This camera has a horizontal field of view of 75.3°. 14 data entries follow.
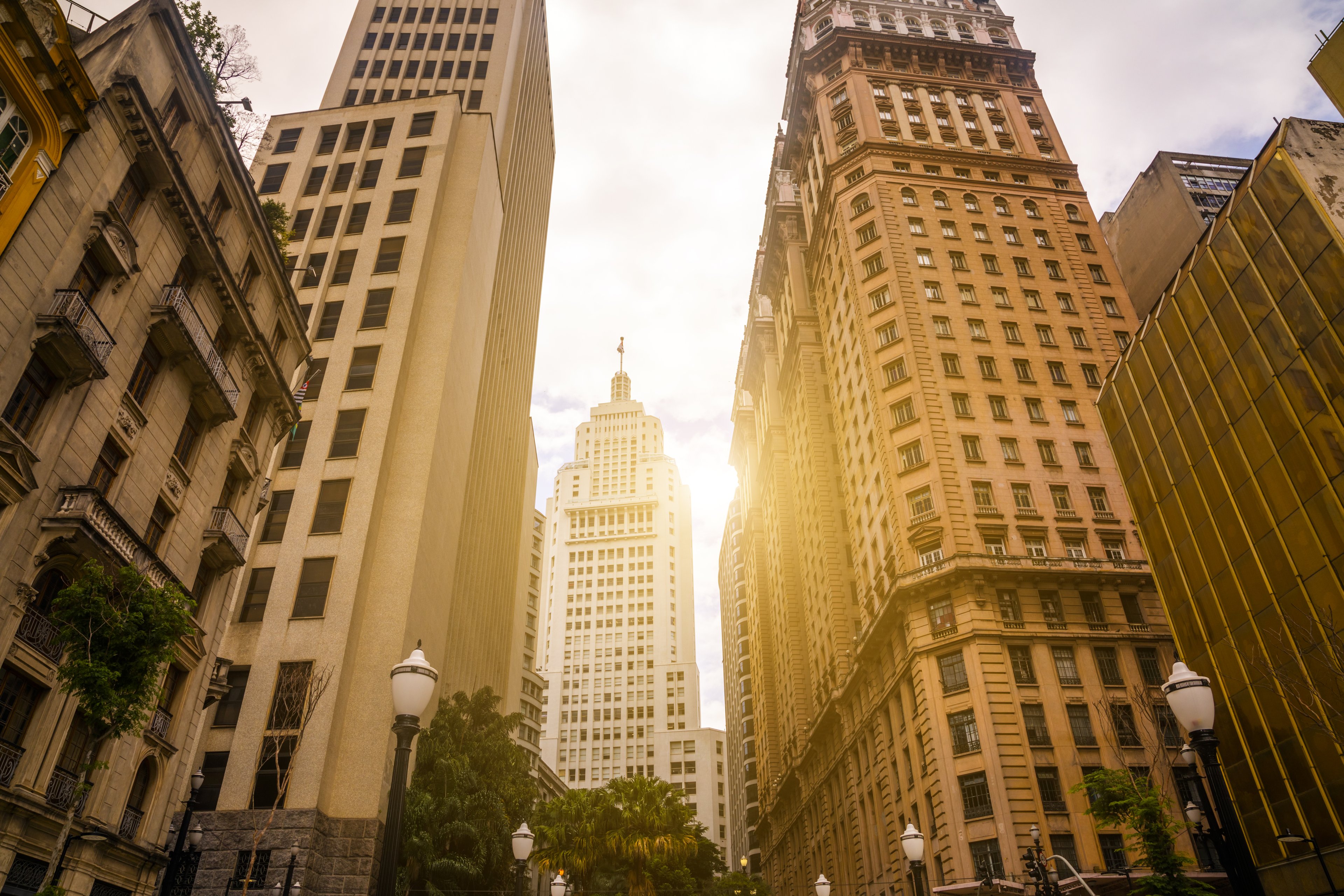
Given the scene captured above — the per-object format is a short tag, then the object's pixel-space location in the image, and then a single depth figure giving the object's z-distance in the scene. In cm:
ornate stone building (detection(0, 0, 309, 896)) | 2005
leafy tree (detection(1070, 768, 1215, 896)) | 2856
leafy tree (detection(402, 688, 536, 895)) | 3753
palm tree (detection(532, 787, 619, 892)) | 4994
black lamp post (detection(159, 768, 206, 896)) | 1822
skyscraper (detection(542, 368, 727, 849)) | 14588
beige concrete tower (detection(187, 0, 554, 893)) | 4028
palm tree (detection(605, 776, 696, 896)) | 4931
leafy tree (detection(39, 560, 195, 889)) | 1711
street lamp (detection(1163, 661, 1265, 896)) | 1041
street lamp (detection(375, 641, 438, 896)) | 1023
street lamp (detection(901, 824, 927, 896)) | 2175
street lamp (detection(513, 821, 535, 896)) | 1781
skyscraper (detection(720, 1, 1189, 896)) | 4506
